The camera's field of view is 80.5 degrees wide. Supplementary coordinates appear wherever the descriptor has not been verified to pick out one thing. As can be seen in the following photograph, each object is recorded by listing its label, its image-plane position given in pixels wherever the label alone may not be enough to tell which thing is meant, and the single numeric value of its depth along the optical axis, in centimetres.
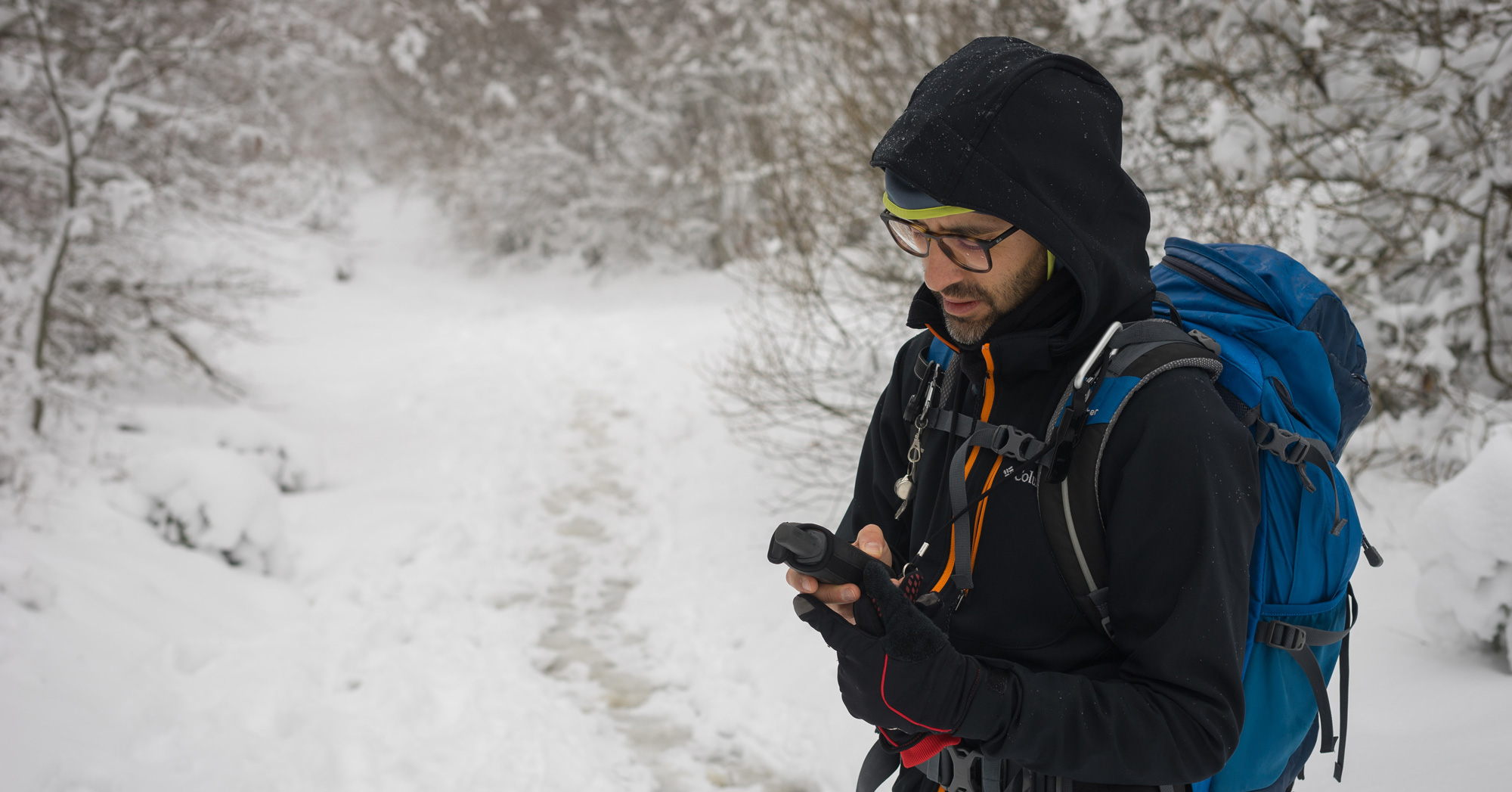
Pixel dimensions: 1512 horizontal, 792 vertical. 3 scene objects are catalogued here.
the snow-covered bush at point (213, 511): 569
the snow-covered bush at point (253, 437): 728
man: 127
